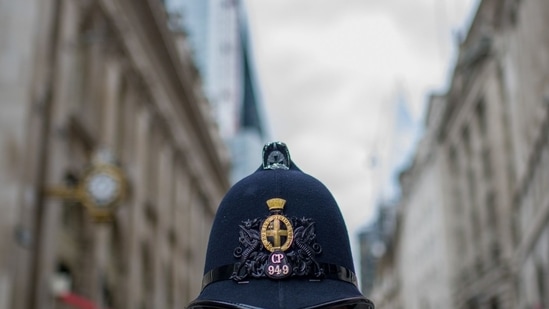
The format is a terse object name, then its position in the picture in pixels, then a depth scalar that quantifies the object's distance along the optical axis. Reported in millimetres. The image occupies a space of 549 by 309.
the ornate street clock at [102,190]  16544
